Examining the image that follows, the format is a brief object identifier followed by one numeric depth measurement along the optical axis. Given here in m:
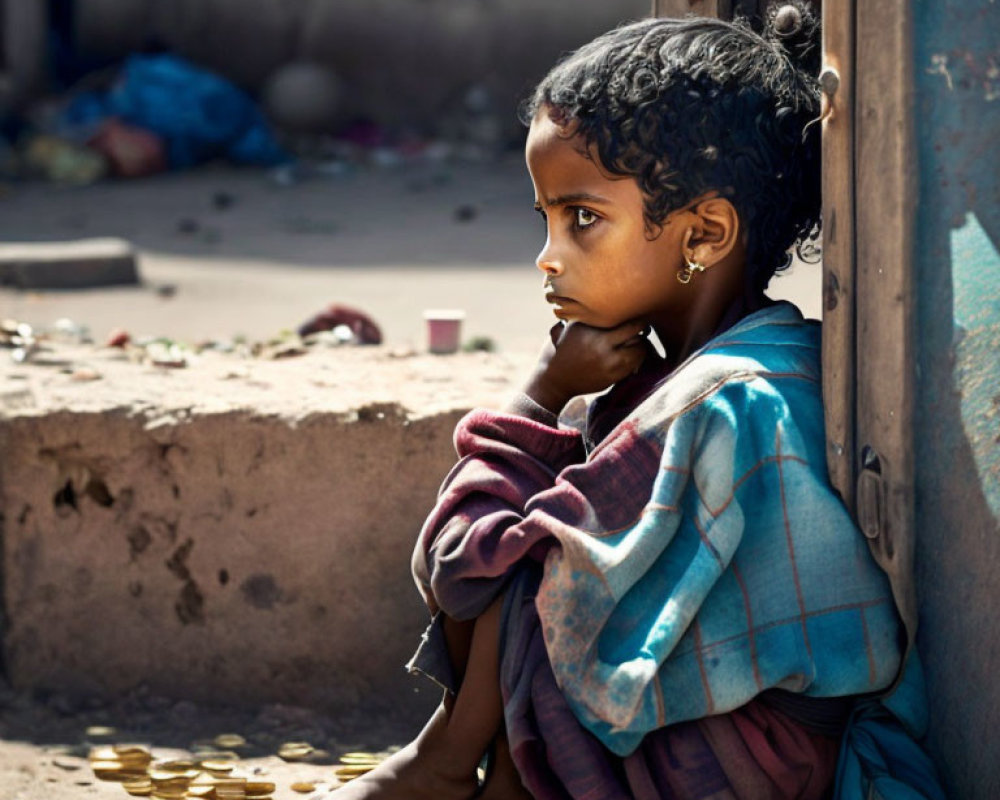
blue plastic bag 11.97
